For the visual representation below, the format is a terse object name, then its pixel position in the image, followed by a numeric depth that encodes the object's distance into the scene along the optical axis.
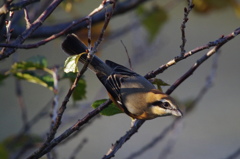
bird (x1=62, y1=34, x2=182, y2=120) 4.04
